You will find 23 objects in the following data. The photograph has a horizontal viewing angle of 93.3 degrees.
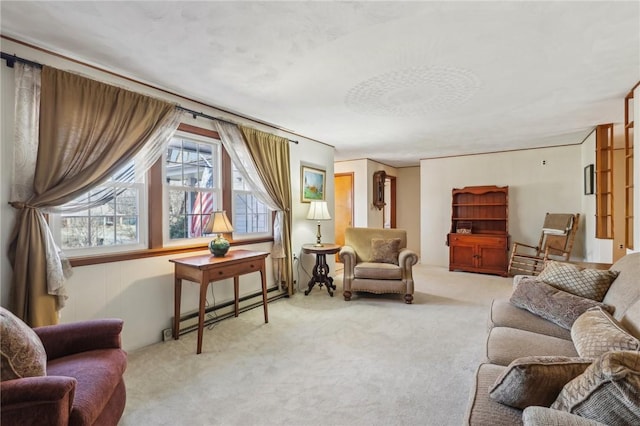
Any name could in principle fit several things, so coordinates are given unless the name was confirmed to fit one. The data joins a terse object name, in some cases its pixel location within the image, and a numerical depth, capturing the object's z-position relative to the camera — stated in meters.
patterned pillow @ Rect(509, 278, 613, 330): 1.85
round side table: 4.08
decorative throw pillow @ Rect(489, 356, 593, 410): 1.02
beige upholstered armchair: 3.78
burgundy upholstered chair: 1.08
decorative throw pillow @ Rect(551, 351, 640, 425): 0.82
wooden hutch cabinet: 5.27
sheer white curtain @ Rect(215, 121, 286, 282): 3.29
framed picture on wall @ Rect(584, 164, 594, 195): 4.27
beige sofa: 0.85
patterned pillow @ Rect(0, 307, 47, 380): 1.15
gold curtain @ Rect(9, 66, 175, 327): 1.93
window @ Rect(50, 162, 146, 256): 2.28
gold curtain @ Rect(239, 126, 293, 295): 3.55
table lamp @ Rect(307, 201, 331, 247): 4.29
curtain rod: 1.90
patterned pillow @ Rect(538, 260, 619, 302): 1.98
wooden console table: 2.51
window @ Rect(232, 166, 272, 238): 3.59
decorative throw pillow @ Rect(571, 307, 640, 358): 1.24
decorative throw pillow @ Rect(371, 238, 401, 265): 4.10
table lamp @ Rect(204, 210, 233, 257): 2.85
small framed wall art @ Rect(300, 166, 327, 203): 4.48
